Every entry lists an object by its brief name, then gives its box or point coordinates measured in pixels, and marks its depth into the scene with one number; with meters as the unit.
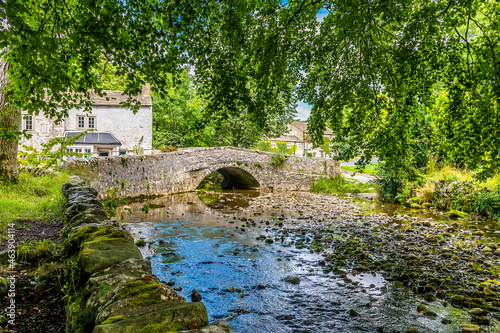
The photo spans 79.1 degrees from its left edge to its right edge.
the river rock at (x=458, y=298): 4.02
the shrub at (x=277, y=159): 19.30
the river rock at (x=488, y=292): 4.23
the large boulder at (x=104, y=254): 2.56
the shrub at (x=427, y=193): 12.69
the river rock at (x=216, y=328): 1.66
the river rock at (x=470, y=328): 3.27
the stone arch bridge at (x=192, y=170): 11.27
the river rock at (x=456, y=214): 10.50
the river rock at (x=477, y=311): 3.71
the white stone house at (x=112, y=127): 22.86
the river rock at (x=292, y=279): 4.71
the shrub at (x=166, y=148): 17.50
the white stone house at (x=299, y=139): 47.91
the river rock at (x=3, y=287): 2.69
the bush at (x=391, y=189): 13.84
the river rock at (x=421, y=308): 3.82
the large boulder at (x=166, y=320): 1.65
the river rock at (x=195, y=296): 3.98
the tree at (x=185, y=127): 22.45
